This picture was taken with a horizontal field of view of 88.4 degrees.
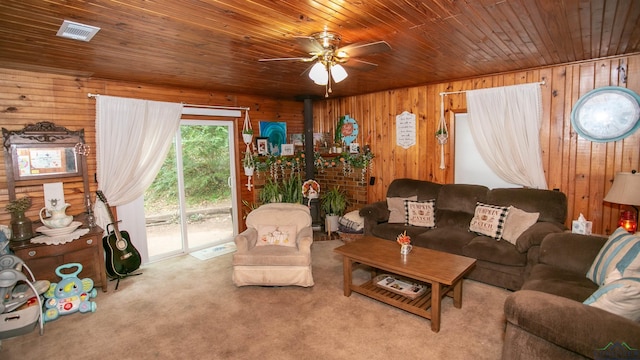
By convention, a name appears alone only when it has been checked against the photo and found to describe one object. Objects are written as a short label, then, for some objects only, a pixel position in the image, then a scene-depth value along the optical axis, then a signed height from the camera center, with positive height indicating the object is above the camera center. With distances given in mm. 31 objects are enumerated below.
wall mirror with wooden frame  3258 +74
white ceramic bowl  3181 -674
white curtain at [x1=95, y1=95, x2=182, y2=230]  3812 +194
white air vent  2188 +895
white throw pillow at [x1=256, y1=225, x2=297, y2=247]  3713 -905
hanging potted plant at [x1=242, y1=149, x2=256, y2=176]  5160 -106
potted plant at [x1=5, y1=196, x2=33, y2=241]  3086 -564
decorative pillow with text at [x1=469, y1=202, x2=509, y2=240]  3531 -771
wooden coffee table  2645 -994
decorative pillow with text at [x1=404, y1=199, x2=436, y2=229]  4172 -790
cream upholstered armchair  3385 -1027
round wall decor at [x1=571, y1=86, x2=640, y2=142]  3322 +348
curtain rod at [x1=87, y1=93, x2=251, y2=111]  4566 +737
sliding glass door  4535 -531
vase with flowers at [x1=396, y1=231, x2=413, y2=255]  3119 -887
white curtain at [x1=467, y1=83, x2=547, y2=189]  3879 +249
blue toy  3039 -1283
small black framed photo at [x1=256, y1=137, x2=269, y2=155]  5340 +176
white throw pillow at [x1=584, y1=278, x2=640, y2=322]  1691 -797
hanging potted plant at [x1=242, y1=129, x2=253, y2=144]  5098 +328
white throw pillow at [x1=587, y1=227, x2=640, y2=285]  1985 -726
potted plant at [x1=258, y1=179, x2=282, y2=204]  5281 -630
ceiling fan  2270 +750
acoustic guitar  3730 -1060
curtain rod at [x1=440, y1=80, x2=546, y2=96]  4384 +795
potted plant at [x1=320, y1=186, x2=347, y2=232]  5336 -862
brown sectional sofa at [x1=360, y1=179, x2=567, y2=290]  3168 -860
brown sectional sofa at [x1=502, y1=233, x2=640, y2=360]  1585 -950
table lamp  2951 -430
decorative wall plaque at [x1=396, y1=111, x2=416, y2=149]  4902 +343
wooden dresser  3057 -941
